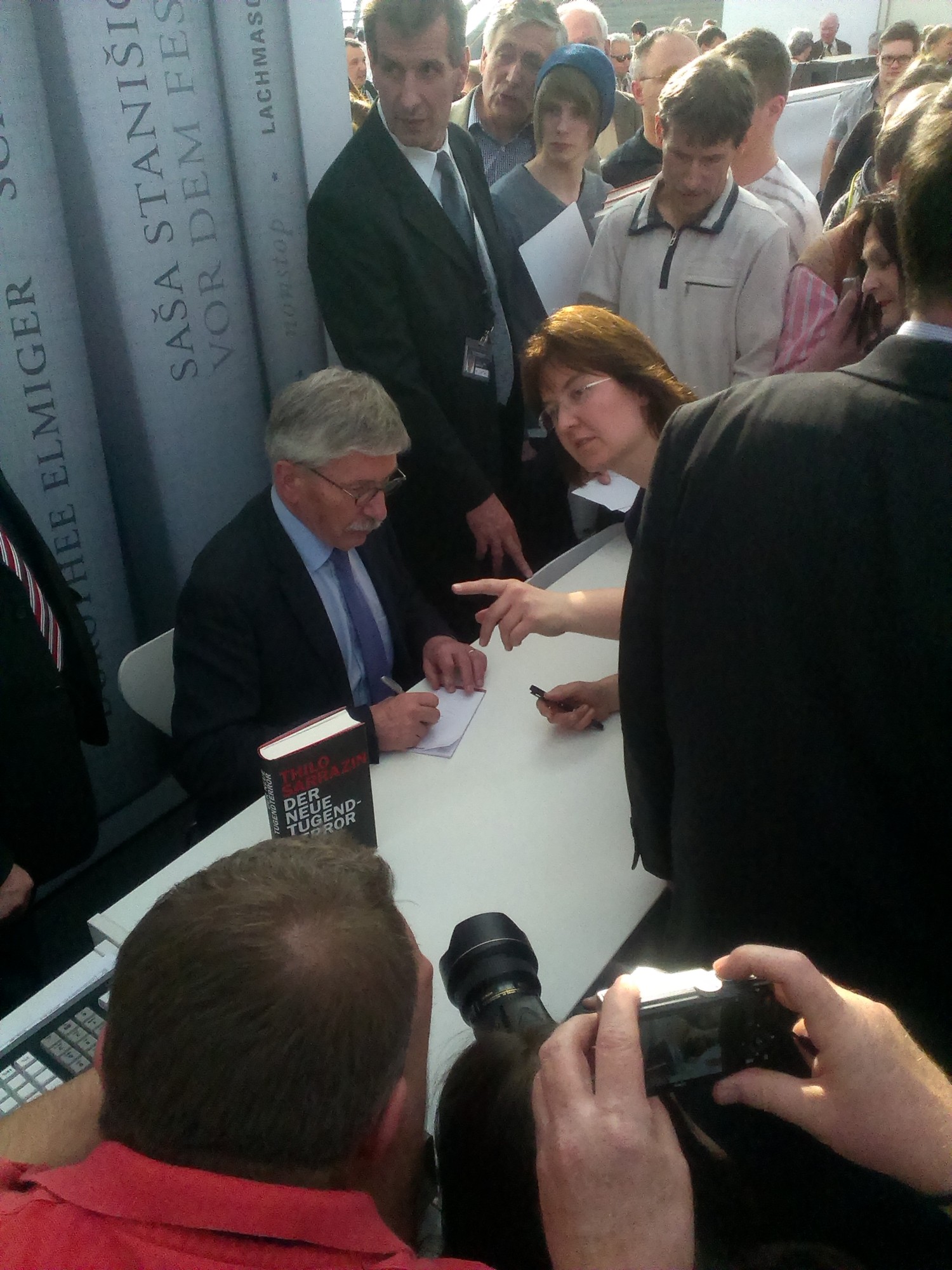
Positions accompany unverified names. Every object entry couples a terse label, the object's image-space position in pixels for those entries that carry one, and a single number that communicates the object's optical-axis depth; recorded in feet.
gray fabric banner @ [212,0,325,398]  6.42
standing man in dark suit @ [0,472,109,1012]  4.79
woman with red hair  5.15
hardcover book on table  3.43
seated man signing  5.05
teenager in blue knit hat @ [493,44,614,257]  7.88
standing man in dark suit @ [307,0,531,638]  6.69
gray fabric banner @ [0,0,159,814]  5.43
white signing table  3.79
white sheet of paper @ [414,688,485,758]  4.99
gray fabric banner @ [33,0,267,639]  5.73
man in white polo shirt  6.82
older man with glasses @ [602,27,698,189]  10.46
